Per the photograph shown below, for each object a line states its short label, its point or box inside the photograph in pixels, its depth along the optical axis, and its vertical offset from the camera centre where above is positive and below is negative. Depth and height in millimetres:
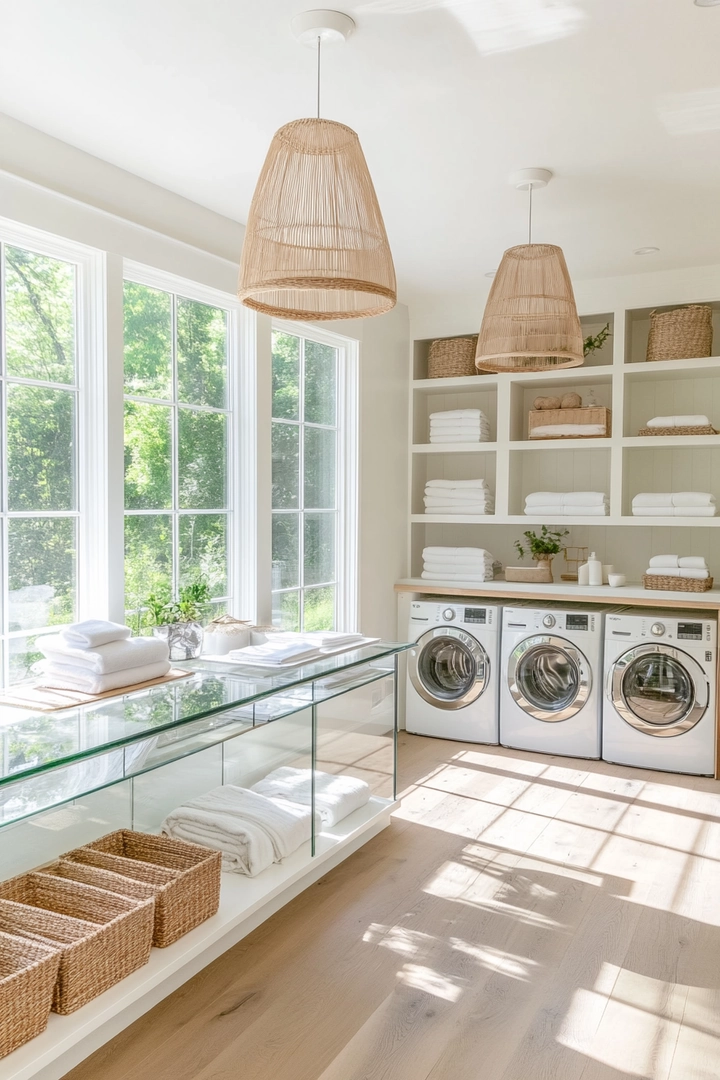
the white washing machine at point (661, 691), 4250 -891
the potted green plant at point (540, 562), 4828 -261
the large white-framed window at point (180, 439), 3266 +307
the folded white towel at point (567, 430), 4641 +474
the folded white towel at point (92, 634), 2672 -379
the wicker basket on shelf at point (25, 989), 1726 -986
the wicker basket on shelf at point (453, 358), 5027 +935
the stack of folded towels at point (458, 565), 4938 -287
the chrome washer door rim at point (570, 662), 4512 -852
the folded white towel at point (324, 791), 2820 -975
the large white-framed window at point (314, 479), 4105 +184
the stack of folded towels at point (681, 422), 4367 +493
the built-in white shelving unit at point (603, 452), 4594 +378
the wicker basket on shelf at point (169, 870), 2176 -966
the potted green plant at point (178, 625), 3178 -413
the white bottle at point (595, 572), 4664 -304
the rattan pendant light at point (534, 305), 3061 +762
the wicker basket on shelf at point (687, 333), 4371 +948
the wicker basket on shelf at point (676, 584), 4340 -344
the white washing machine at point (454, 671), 4770 -890
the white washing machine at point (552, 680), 4508 -892
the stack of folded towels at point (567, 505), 4641 +63
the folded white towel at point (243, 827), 2600 -973
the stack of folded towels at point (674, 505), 4367 +62
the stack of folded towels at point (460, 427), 4980 +526
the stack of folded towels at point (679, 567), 4352 -259
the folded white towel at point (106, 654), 2650 -444
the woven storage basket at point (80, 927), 1893 -975
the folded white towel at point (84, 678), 2639 -518
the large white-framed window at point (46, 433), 2762 +273
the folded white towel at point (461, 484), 4996 +187
